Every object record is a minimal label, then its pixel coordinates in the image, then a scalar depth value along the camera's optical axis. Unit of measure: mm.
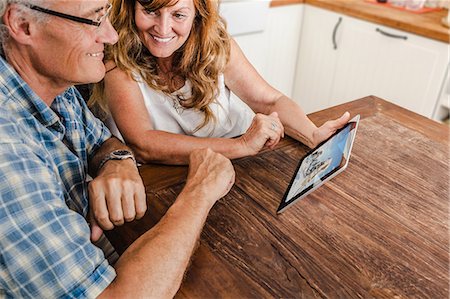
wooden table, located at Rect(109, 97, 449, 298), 829
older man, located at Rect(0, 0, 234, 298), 685
